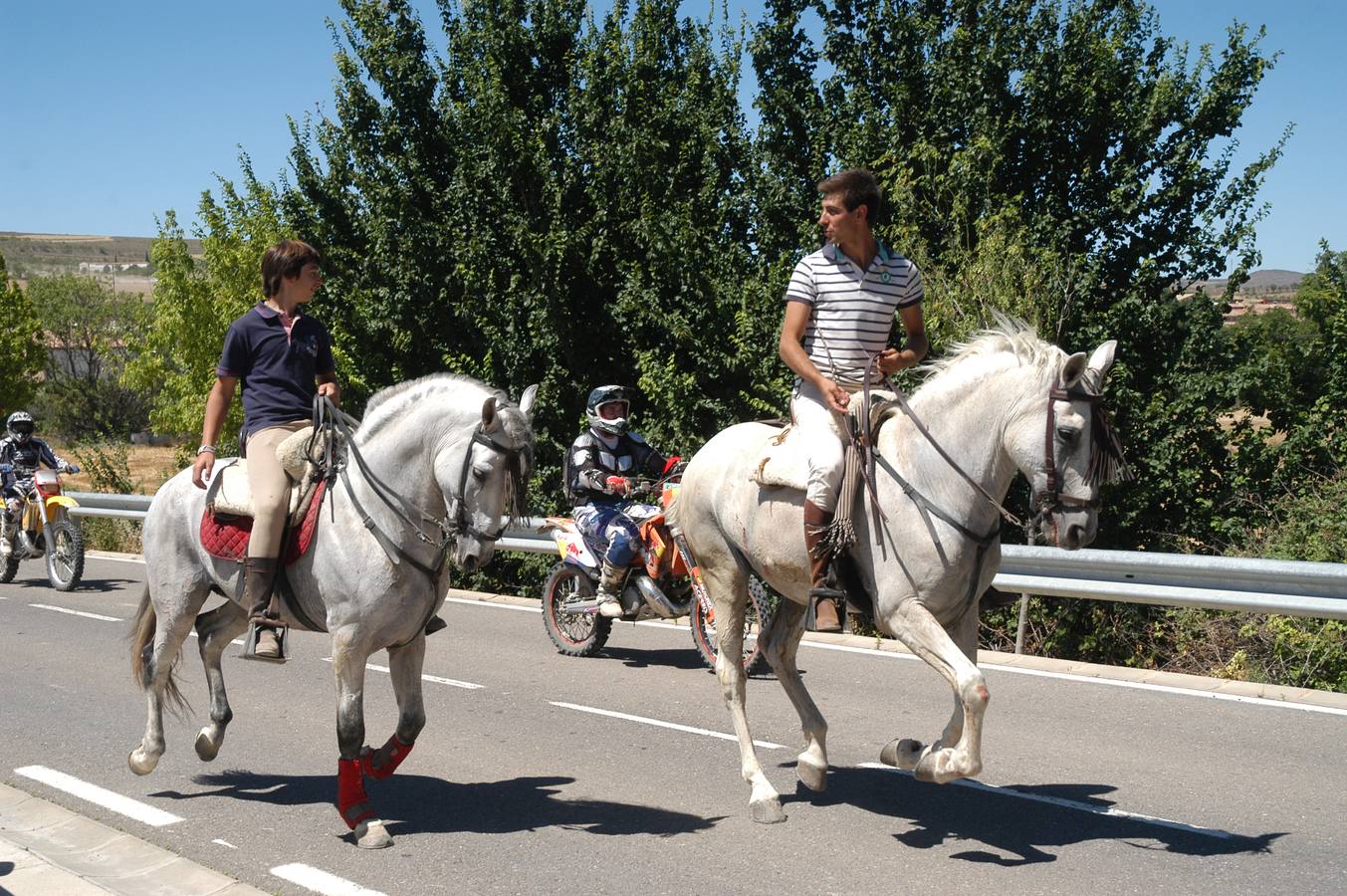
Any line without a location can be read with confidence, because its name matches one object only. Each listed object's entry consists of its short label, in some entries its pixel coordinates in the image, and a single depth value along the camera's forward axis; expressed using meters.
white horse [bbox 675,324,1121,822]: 5.45
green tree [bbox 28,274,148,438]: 67.94
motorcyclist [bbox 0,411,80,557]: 17.08
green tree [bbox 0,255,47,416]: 57.75
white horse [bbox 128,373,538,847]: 5.65
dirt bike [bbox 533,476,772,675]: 10.56
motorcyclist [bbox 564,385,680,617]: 11.02
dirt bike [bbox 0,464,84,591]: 16.53
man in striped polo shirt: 6.12
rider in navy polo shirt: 6.47
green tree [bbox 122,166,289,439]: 35.84
